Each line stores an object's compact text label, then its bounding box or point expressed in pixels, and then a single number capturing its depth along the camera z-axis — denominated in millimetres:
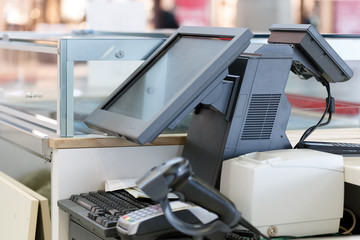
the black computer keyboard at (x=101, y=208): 1961
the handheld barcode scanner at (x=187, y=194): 1748
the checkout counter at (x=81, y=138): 2202
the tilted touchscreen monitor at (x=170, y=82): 1988
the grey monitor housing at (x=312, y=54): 2103
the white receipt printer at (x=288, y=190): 1965
